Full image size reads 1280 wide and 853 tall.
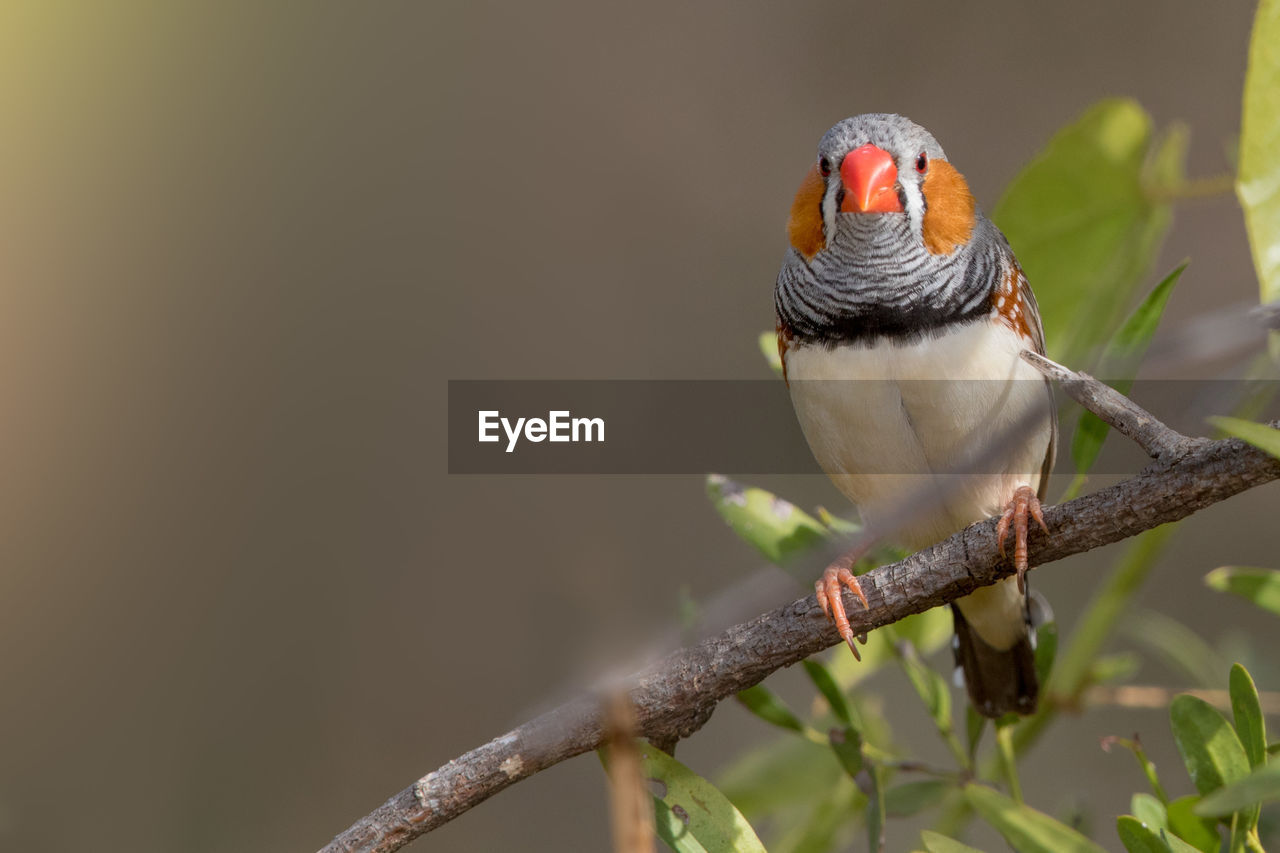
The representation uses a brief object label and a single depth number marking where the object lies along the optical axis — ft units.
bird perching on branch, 8.24
